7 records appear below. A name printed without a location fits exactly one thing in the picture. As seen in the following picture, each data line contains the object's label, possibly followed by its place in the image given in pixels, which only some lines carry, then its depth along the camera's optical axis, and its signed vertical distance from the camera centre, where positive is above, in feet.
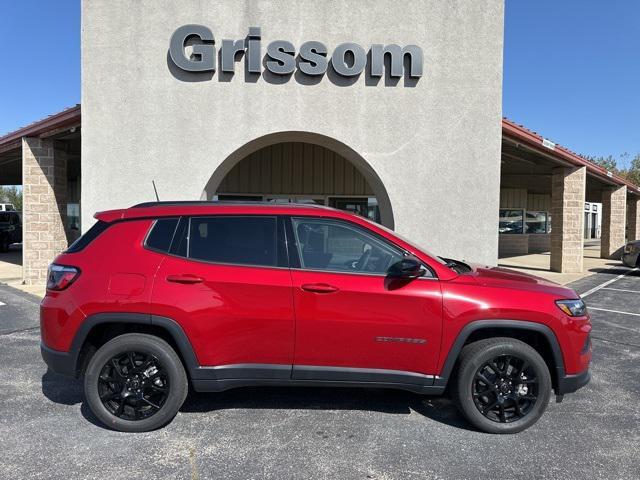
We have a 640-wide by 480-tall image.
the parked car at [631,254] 48.39 -2.18
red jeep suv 11.59 -2.30
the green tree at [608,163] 168.58 +26.02
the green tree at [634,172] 139.54 +19.71
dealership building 27.81 +7.94
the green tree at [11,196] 214.28 +16.09
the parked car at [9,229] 67.21 -0.16
